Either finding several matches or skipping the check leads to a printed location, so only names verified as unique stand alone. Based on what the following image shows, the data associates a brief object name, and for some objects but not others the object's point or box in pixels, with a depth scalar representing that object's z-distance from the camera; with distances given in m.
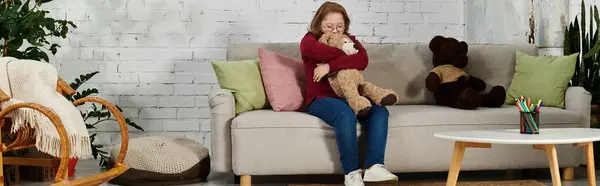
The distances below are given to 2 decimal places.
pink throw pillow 3.98
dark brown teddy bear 4.16
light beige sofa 3.75
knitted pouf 3.97
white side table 2.82
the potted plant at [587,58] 4.47
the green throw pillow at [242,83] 4.00
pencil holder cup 3.08
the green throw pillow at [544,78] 4.19
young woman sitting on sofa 3.59
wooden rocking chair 2.97
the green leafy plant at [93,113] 4.48
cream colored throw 3.16
